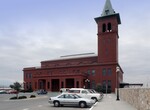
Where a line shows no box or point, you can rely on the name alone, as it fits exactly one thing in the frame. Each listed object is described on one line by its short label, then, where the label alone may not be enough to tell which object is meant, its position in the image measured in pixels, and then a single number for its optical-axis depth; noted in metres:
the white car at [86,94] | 16.53
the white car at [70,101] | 12.94
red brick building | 46.89
